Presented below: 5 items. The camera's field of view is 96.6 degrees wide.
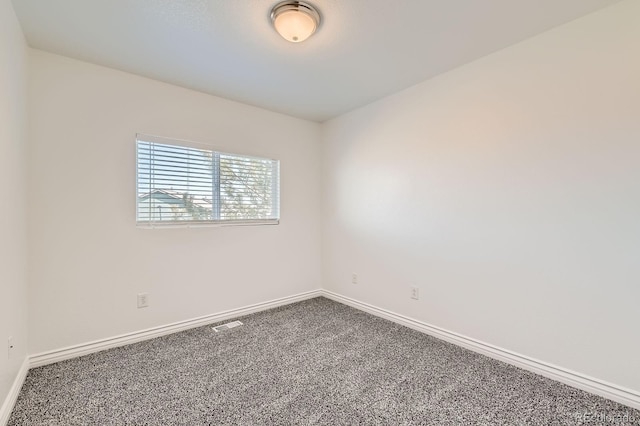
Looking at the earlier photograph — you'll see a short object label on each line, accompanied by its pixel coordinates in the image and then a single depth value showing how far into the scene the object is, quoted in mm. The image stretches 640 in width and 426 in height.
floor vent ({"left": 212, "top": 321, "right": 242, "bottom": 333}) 2746
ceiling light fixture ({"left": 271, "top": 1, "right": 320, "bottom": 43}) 1677
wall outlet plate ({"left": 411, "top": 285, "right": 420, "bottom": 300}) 2734
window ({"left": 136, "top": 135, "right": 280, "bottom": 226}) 2561
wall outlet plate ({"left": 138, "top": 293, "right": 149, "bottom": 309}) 2512
